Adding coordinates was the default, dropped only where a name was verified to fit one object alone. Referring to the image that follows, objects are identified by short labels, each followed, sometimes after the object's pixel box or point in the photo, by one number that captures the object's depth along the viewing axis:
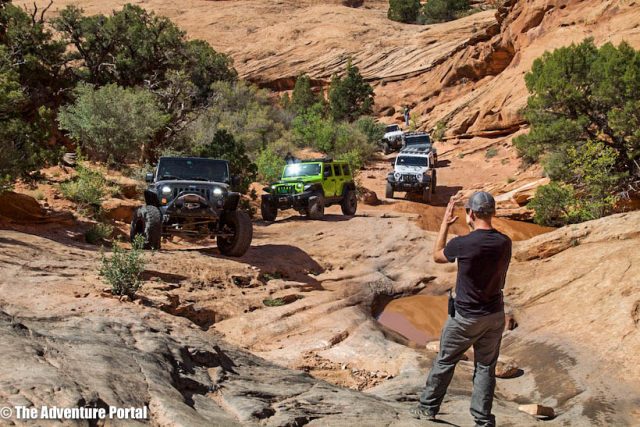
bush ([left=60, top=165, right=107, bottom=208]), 14.20
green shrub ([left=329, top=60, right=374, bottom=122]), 47.94
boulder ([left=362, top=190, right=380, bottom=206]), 24.12
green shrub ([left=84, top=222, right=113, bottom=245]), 12.27
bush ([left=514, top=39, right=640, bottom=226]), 18.41
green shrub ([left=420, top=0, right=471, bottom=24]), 64.69
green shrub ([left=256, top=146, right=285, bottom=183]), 25.34
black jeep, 10.80
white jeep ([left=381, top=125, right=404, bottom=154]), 39.69
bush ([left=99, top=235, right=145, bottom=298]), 7.46
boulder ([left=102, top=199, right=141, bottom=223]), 14.77
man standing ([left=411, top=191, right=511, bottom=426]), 4.27
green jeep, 18.08
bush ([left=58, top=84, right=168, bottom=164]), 20.72
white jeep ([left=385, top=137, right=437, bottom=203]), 24.17
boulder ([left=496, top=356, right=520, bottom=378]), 7.14
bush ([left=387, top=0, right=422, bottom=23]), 67.19
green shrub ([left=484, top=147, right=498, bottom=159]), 32.69
